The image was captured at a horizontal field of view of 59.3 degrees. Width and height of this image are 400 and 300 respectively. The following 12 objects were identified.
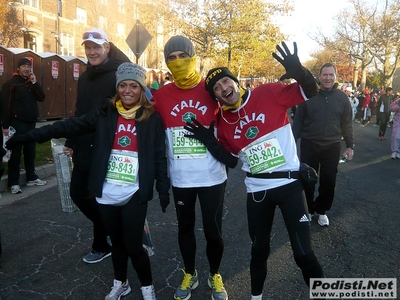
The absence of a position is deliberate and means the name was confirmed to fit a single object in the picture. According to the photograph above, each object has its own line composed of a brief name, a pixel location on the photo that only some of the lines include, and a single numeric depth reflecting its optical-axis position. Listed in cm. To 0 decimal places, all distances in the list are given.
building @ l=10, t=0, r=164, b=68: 2730
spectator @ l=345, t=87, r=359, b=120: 1878
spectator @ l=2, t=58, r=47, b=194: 584
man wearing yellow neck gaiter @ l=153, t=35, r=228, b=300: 276
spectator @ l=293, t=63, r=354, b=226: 445
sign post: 900
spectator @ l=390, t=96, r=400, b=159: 972
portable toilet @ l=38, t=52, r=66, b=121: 1317
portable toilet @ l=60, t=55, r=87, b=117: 1441
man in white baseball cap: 316
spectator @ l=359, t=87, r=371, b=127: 2025
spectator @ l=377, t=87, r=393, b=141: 1373
